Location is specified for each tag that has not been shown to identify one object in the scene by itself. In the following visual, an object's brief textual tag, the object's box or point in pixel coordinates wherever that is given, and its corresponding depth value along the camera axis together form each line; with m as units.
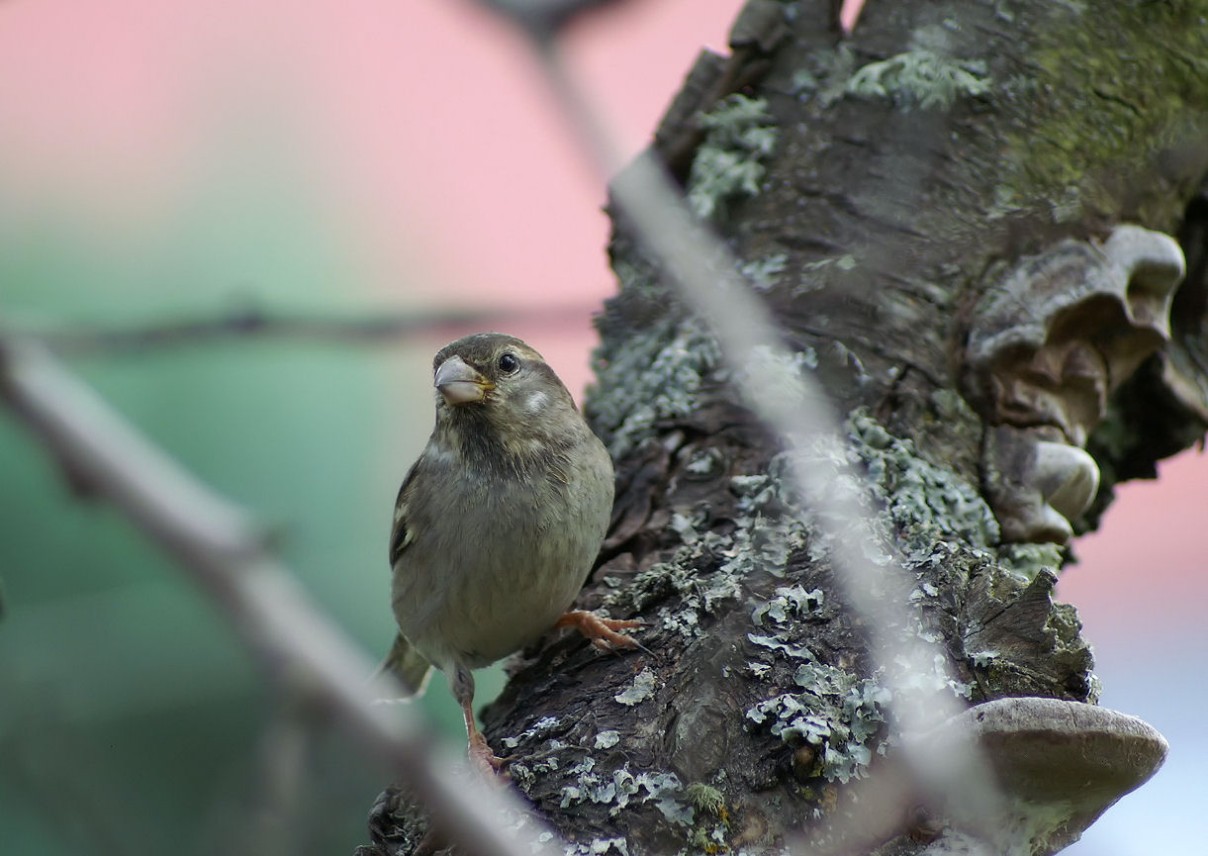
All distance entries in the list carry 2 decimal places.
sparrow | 6.96
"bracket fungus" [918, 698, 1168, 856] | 4.41
